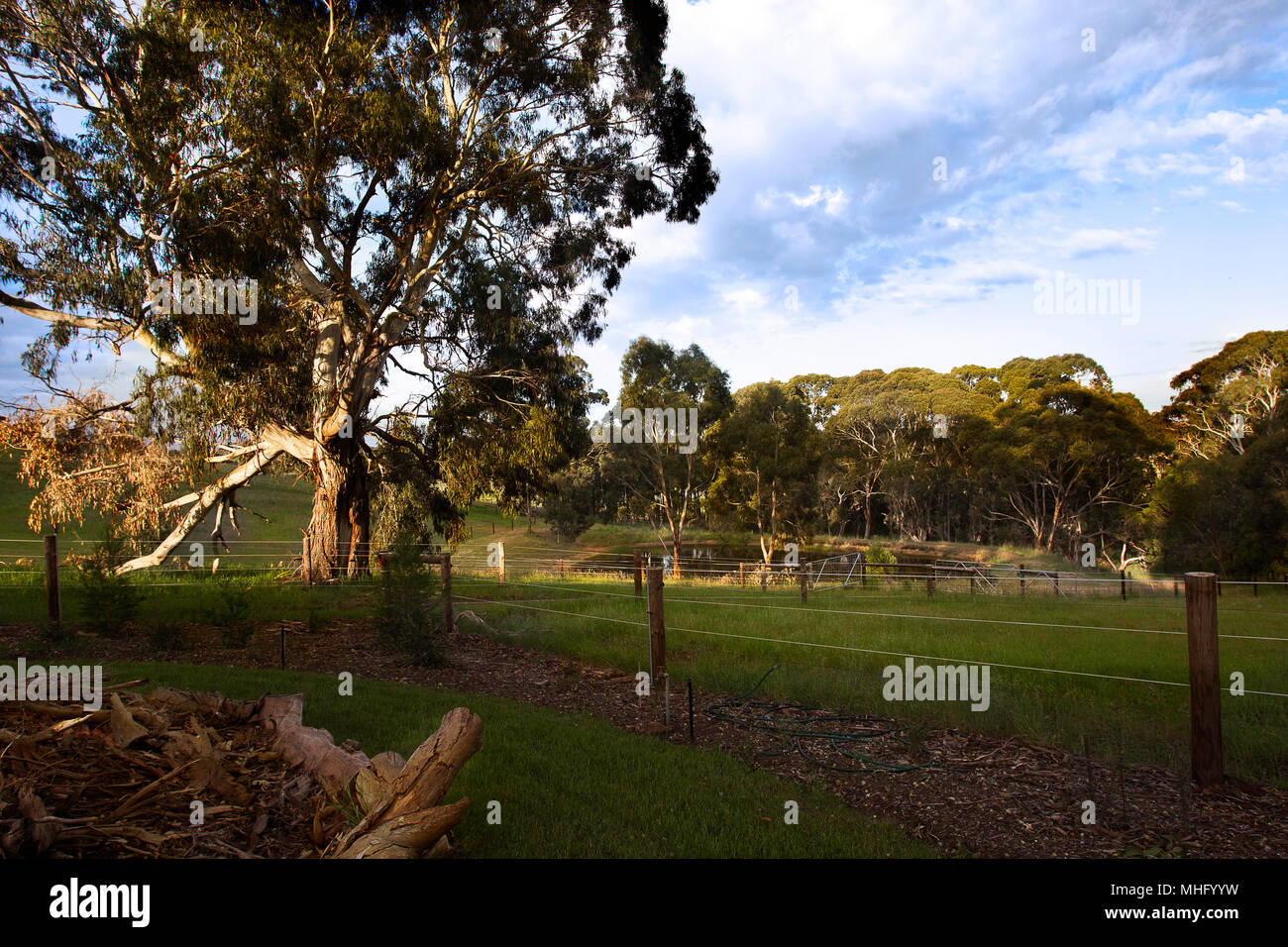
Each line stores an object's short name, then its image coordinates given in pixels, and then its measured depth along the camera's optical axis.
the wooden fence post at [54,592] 9.07
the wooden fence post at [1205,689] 4.41
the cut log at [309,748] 3.83
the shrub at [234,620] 9.02
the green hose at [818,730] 5.26
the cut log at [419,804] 2.98
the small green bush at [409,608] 8.54
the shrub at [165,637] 8.54
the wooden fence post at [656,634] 7.20
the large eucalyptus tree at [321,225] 12.88
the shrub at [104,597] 8.97
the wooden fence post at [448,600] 10.51
